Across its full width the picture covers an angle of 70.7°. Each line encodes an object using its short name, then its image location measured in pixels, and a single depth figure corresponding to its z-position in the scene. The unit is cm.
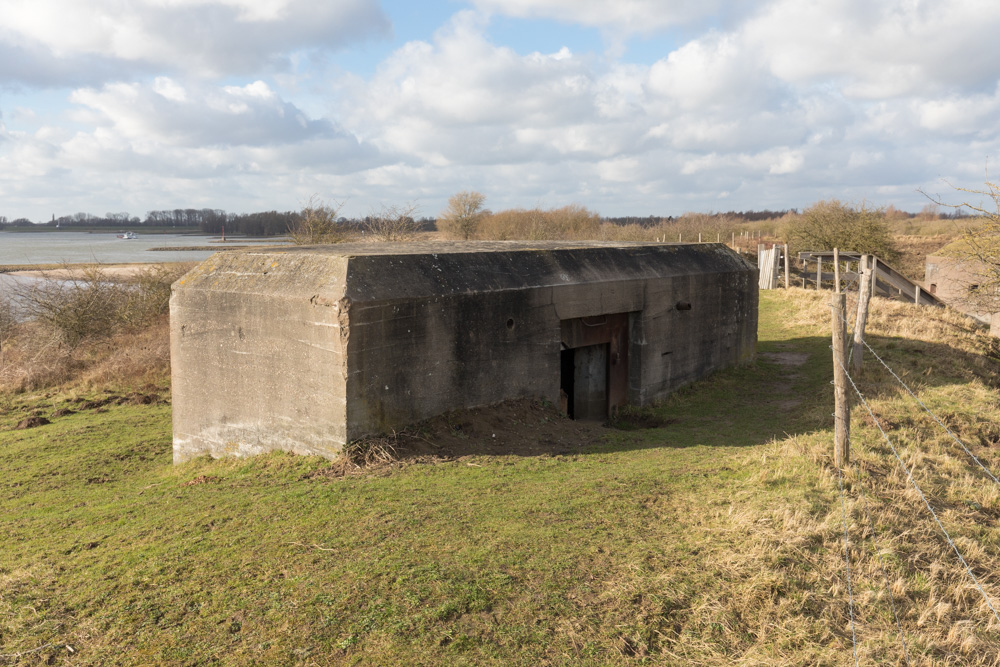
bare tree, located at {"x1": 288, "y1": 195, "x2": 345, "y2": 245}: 2167
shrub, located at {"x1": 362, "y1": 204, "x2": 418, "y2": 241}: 2452
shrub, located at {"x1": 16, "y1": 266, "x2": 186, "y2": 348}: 1678
